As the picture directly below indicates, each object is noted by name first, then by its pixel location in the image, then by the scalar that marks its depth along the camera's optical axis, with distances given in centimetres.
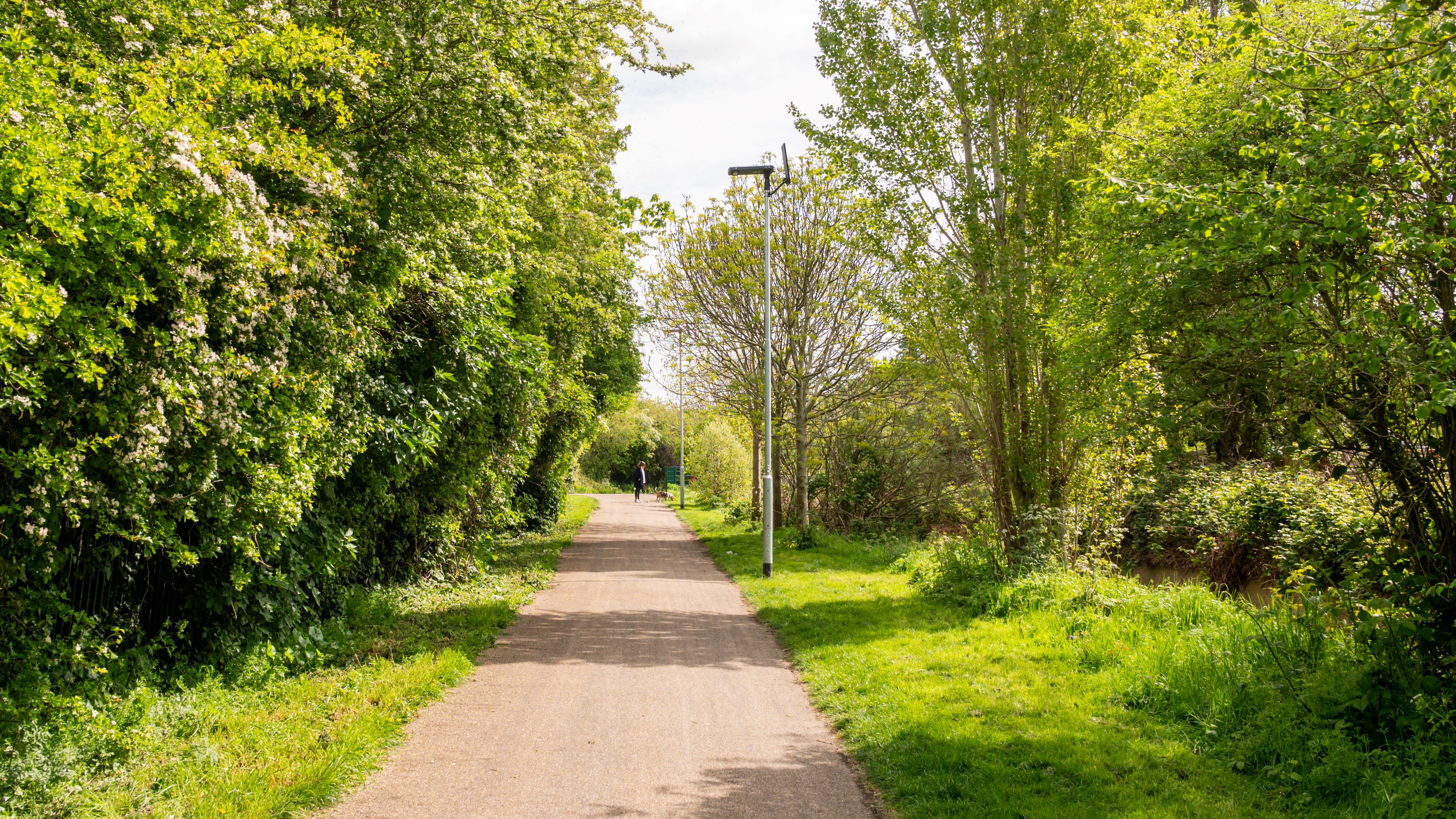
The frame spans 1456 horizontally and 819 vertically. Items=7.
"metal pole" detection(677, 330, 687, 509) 4125
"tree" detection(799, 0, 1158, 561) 1294
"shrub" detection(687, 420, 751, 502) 3984
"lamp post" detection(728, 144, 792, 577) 1695
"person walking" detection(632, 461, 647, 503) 4450
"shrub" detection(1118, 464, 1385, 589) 748
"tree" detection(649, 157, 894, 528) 2303
